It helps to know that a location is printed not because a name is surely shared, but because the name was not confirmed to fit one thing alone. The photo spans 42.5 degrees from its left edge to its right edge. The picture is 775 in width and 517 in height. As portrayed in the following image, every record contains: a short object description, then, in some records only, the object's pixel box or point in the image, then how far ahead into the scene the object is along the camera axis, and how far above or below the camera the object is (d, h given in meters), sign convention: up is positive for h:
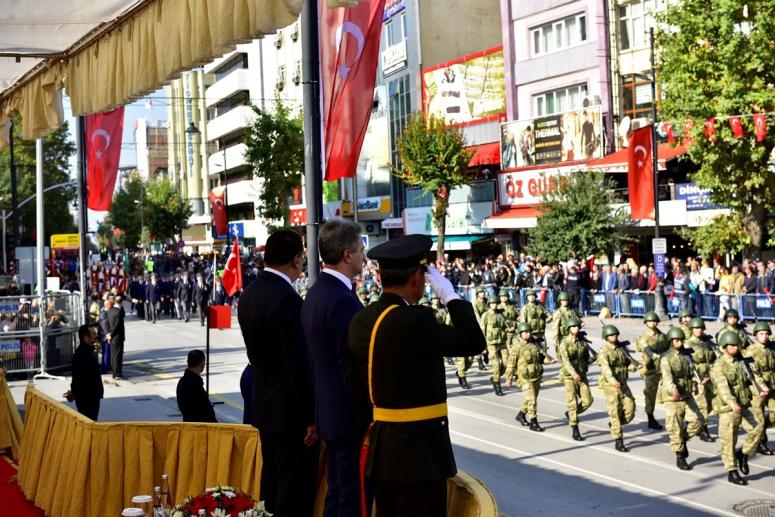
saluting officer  4.84 -0.64
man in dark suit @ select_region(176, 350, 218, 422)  9.54 -1.30
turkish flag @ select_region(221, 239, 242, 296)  26.51 -0.42
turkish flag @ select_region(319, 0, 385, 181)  7.79 +1.45
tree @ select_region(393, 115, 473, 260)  46.44 +4.44
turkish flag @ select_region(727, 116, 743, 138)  26.59 +3.13
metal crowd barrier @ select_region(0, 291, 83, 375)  22.41 -1.53
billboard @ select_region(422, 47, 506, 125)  47.50 +8.00
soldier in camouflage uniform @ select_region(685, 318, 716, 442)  14.49 -1.78
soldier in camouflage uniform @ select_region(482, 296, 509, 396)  19.51 -1.81
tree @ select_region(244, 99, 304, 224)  50.84 +5.49
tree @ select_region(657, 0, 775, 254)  27.16 +4.43
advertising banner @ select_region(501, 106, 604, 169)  40.41 +4.69
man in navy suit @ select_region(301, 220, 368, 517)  5.63 -0.55
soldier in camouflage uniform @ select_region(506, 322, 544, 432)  15.88 -2.00
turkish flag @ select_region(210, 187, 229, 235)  57.28 +2.80
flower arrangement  5.39 -1.35
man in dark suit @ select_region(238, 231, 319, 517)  6.16 -0.77
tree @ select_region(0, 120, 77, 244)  70.00 +6.43
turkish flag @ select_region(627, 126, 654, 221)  31.19 +2.29
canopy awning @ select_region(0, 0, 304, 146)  5.49 +1.52
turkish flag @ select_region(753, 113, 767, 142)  25.95 +3.07
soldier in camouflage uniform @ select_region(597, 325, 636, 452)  14.23 -2.01
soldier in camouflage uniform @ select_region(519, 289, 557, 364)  20.55 -1.40
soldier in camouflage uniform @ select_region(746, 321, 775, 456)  13.58 -1.68
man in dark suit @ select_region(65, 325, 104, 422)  12.68 -1.42
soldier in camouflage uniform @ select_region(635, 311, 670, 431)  15.57 -1.74
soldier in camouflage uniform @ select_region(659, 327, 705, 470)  13.16 -2.10
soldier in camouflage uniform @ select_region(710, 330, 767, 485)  12.35 -2.16
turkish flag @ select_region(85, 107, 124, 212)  20.95 +2.40
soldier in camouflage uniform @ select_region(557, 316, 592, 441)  15.06 -1.99
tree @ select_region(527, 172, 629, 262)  35.56 +0.93
